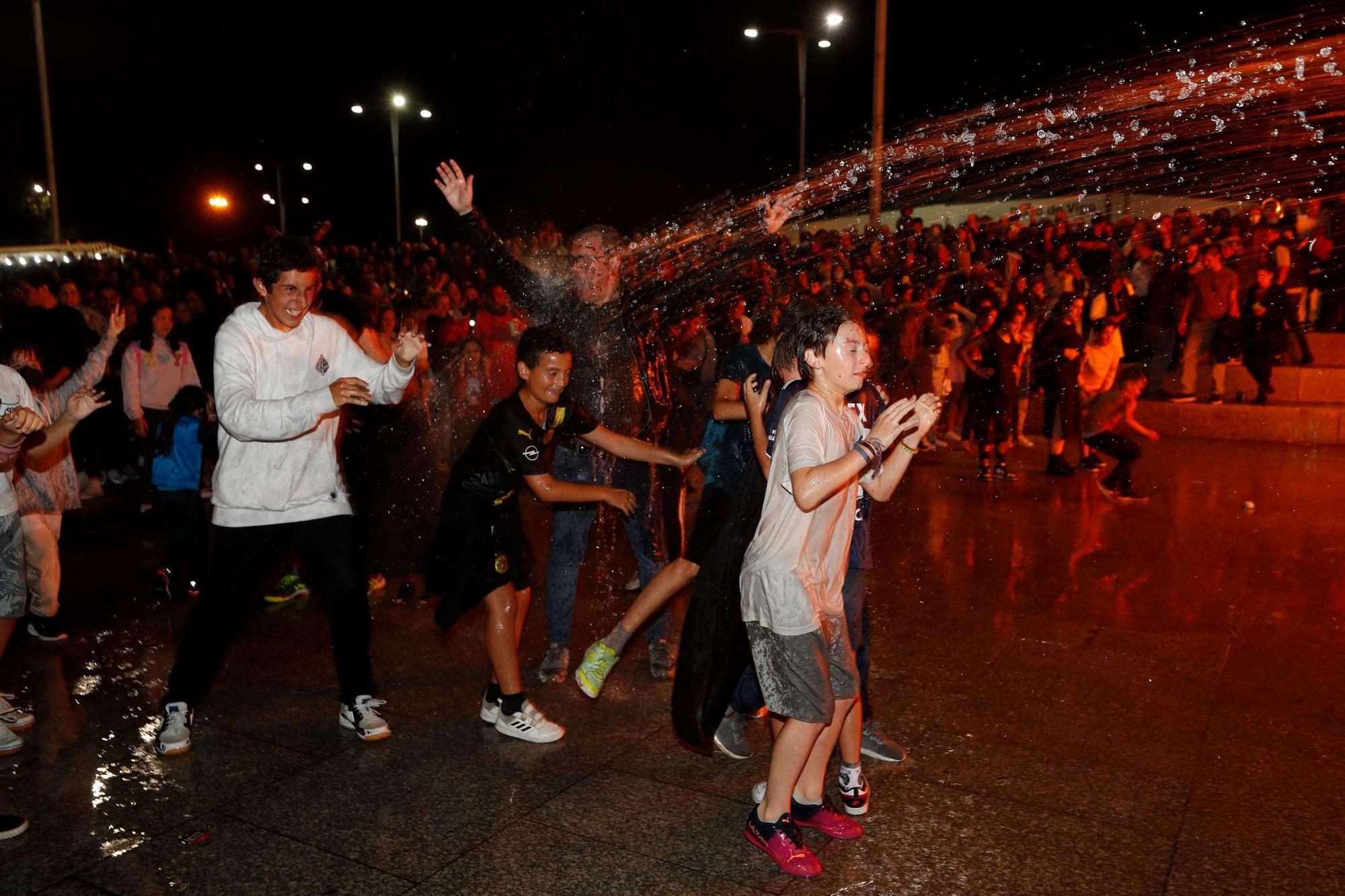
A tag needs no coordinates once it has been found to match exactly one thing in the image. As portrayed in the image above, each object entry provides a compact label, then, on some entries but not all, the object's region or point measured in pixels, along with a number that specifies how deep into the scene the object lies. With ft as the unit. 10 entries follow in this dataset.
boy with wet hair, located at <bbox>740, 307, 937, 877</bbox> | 11.30
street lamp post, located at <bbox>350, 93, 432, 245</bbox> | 89.03
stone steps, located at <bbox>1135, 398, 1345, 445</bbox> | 40.14
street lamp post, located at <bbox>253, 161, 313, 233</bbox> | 129.39
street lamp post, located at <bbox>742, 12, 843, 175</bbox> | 62.34
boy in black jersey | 14.69
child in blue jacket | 21.97
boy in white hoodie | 14.10
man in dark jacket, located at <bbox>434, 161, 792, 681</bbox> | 17.57
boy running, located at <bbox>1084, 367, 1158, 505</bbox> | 30.45
